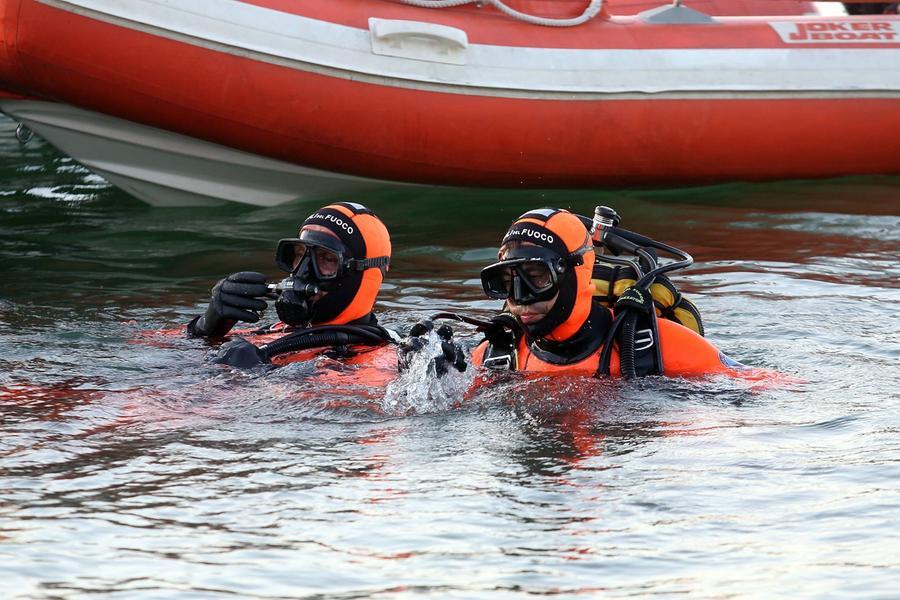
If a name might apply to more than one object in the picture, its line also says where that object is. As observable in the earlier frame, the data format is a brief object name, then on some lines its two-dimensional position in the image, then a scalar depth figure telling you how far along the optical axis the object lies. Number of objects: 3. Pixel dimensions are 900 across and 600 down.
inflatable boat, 17.25
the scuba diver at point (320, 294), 10.84
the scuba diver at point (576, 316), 9.74
